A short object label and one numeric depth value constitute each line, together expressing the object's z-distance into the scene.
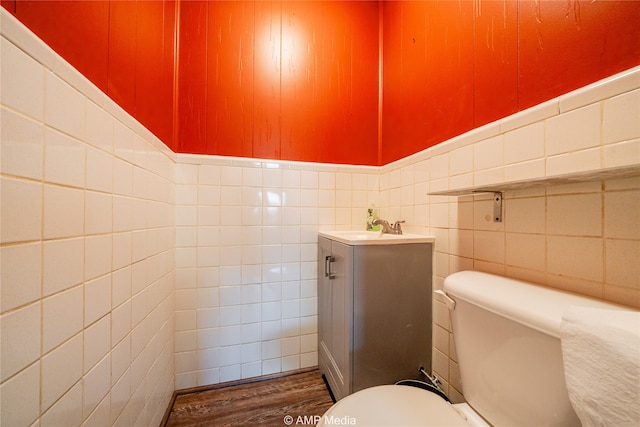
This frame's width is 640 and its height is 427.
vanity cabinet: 0.99
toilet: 0.50
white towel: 0.35
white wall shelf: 0.48
